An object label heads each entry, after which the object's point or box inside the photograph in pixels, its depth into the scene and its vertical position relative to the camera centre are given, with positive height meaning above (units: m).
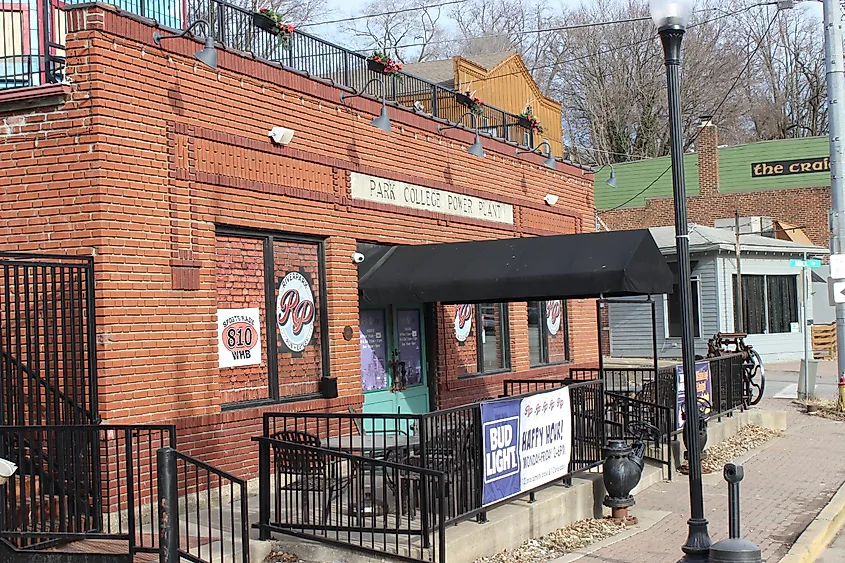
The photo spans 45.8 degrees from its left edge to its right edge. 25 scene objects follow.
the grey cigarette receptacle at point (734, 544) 6.83 -1.64
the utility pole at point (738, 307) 28.92 +0.00
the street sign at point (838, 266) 17.84 +0.68
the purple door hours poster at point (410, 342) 14.77 -0.38
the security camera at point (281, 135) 11.51 +2.15
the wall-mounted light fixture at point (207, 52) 10.01 +2.72
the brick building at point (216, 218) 9.33 +1.15
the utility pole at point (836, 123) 18.45 +3.35
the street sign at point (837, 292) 17.94 +0.21
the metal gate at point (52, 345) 8.15 -0.16
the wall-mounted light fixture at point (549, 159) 18.22 +2.80
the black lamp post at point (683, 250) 7.73 +0.47
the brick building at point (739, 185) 37.56 +4.76
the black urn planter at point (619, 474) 10.37 -1.70
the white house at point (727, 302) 30.16 +0.16
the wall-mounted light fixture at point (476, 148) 15.41 +2.57
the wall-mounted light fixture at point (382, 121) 12.92 +2.54
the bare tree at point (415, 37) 35.36 +11.02
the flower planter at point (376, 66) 14.25 +3.60
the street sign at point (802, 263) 19.97 +0.84
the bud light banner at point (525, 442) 8.83 -1.22
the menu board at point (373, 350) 13.84 -0.46
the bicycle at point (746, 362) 18.23 -1.08
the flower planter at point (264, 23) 11.91 +3.59
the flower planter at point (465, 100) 16.73 +3.61
